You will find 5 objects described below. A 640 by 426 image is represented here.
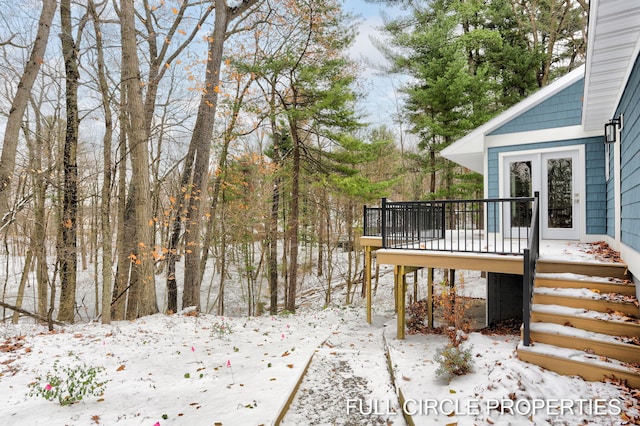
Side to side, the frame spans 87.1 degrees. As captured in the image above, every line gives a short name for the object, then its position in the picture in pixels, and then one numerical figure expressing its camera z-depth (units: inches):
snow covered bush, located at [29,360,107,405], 126.5
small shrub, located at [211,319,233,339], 232.2
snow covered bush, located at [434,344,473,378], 148.4
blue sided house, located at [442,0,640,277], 174.6
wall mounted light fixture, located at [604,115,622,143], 213.3
